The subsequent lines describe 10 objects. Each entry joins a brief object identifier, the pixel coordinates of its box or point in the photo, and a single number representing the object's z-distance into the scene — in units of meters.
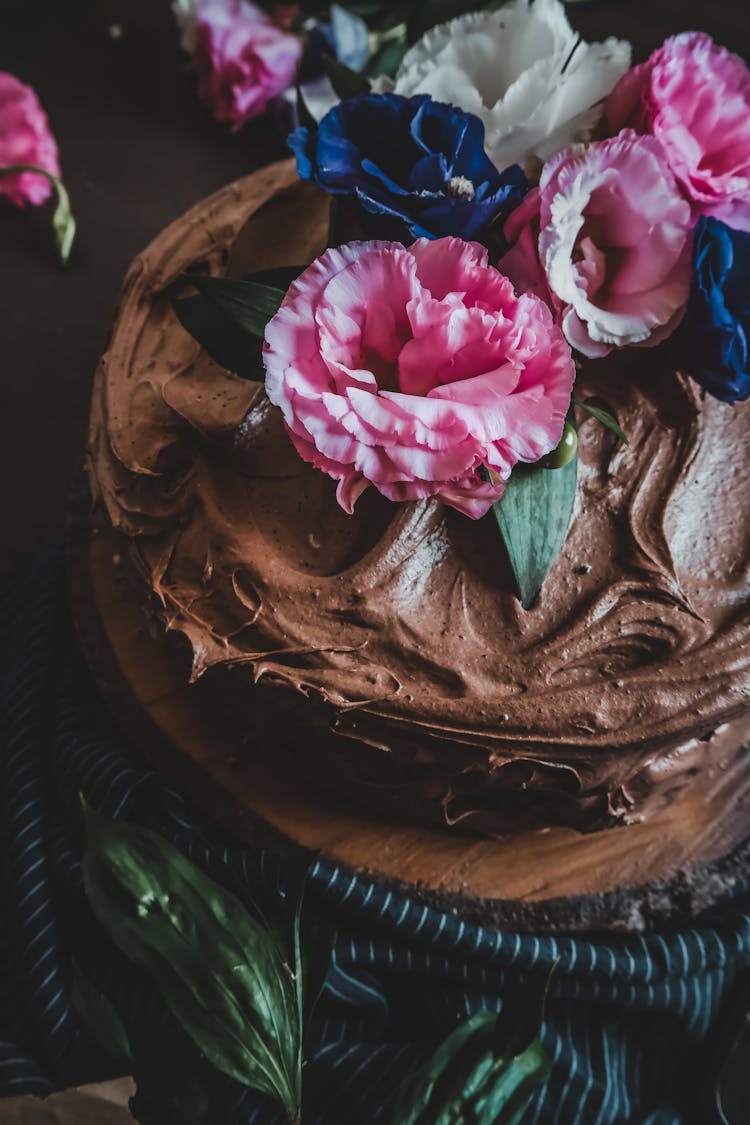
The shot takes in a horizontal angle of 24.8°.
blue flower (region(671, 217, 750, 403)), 0.43
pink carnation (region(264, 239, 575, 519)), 0.40
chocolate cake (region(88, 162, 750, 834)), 0.46
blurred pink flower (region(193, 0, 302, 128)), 0.81
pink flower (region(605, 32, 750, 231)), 0.44
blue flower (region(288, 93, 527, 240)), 0.42
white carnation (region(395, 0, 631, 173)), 0.44
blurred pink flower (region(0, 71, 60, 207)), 0.76
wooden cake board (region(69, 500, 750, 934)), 0.51
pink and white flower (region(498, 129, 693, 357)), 0.42
